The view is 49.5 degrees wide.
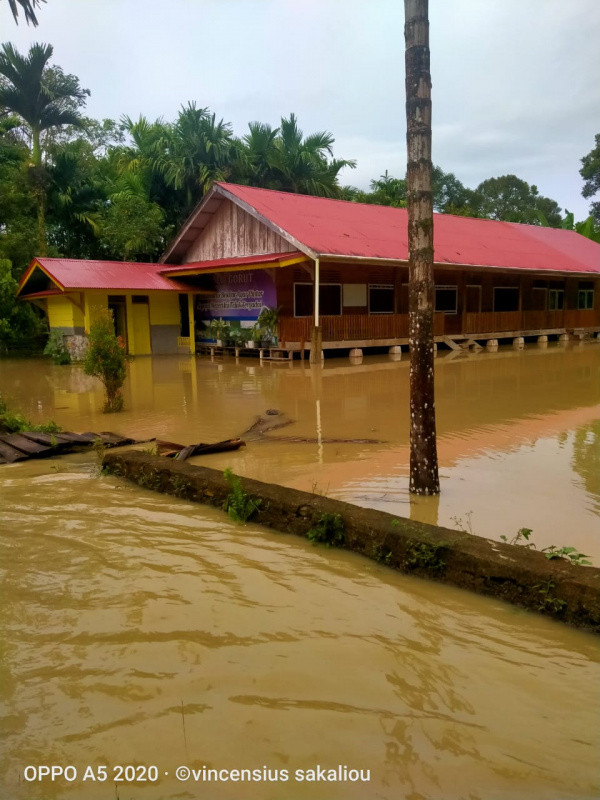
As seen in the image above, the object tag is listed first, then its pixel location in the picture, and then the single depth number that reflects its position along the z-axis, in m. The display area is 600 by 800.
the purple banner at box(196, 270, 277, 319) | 20.31
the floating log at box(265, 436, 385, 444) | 8.04
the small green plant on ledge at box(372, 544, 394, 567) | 4.06
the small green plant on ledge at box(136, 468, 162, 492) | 5.82
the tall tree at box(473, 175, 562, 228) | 55.69
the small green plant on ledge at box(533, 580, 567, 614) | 3.34
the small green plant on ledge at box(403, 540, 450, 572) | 3.82
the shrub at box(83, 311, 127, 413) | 10.04
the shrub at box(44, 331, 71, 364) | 19.95
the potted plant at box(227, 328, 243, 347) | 20.66
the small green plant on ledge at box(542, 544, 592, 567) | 3.69
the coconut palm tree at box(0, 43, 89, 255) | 22.98
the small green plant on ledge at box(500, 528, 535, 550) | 4.16
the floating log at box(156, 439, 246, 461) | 7.02
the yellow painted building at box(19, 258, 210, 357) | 20.28
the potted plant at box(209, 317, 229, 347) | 21.41
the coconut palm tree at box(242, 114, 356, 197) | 30.44
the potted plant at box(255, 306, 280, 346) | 19.58
